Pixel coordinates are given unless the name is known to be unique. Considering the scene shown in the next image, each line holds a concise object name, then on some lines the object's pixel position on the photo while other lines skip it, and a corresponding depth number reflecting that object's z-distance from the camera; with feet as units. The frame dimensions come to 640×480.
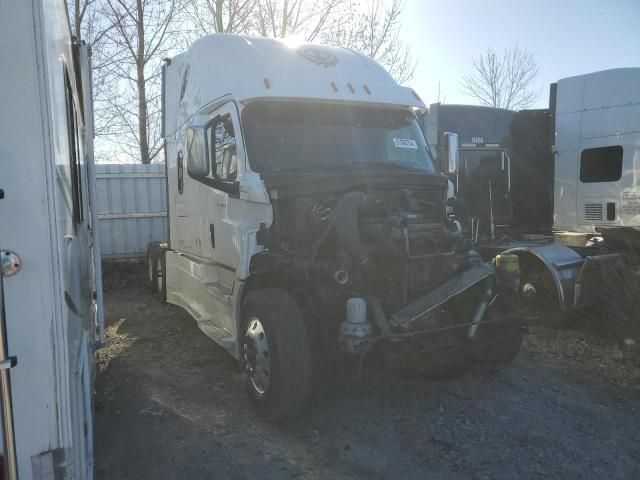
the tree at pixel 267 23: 52.95
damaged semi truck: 13.28
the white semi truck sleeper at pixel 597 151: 24.70
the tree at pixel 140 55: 54.70
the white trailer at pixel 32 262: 6.15
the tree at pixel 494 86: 88.07
